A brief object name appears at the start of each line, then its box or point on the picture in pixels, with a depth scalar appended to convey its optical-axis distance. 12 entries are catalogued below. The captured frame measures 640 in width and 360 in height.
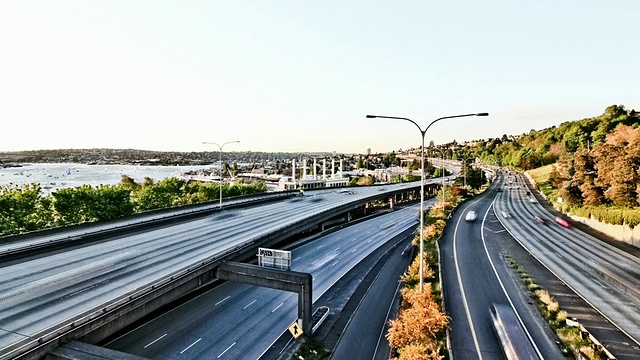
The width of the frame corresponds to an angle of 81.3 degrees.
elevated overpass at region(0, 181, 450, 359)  19.48
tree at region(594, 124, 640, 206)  47.62
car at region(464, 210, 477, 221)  61.28
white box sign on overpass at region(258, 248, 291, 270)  30.38
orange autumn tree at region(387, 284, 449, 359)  19.48
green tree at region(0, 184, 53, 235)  46.66
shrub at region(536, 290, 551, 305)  26.41
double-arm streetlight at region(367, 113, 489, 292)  24.00
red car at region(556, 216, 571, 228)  58.44
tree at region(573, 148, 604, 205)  58.03
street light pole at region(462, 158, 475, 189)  106.82
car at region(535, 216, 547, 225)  61.13
